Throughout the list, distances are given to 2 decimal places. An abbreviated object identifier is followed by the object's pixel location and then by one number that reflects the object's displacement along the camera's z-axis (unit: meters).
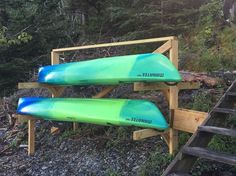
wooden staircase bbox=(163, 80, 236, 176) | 2.07
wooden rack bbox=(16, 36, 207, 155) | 2.63
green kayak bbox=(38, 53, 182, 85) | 2.65
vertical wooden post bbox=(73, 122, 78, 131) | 3.90
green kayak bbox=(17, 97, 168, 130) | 2.64
